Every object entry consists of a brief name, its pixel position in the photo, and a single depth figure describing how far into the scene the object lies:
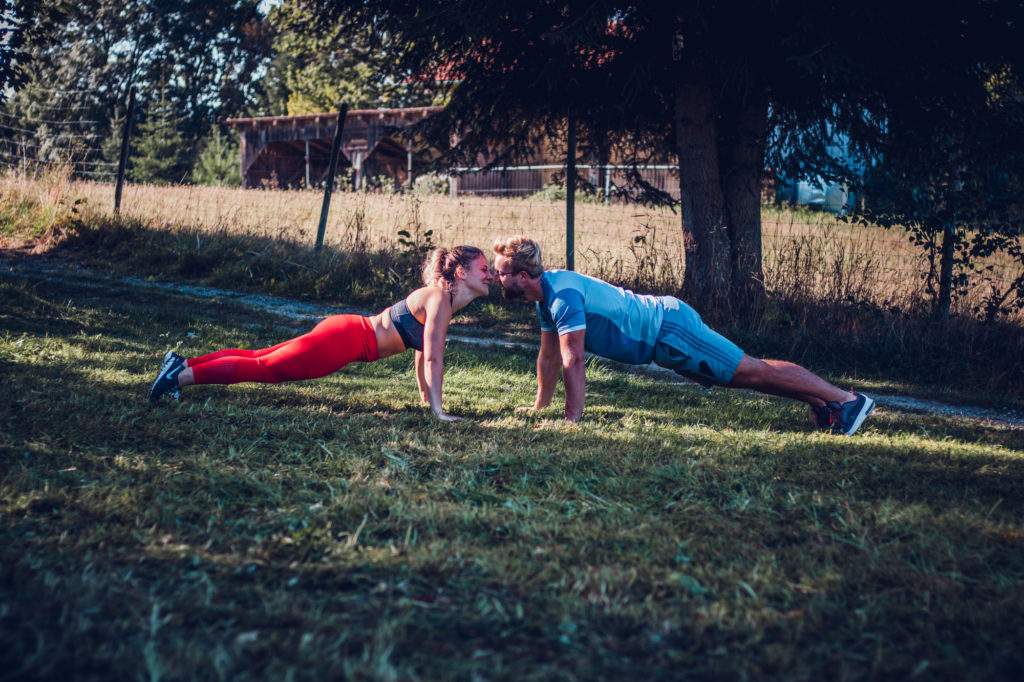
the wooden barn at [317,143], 25.22
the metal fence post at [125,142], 14.36
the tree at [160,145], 29.94
